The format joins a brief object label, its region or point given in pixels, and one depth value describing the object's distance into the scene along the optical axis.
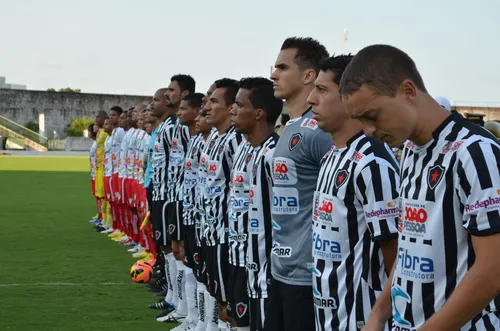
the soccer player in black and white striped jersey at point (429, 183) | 2.70
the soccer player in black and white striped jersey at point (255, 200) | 5.20
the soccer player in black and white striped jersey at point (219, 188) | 6.39
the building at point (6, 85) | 90.47
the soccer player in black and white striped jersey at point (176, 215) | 8.34
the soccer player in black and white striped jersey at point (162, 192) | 8.77
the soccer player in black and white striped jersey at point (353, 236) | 3.70
